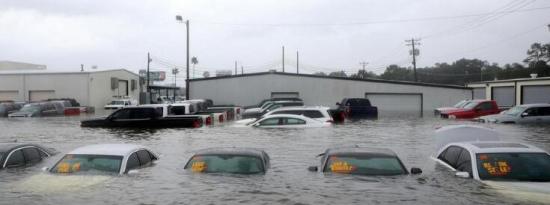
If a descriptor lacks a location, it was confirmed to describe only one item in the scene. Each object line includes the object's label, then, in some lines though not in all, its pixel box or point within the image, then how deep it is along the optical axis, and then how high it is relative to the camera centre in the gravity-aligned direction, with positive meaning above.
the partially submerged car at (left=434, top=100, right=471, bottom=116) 36.86 -0.75
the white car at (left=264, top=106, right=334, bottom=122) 25.86 -0.66
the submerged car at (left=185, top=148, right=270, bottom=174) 11.15 -1.25
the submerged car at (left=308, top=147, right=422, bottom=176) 10.91 -1.26
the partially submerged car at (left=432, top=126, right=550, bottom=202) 9.39 -1.25
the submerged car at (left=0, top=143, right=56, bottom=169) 12.70 -1.30
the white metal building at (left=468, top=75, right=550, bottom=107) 43.53 +0.51
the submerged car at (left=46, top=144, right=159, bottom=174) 11.16 -1.23
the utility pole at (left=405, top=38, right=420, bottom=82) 76.81 +6.14
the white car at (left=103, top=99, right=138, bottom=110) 54.62 -0.48
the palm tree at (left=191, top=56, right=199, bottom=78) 89.00 +5.81
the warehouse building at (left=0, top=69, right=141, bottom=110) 57.22 +1.22
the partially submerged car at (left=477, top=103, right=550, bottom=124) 28.60 -0.90
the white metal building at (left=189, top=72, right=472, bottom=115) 49.75 +0.59
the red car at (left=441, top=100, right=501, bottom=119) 34.53 -0.79
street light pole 46.81 +3.23
